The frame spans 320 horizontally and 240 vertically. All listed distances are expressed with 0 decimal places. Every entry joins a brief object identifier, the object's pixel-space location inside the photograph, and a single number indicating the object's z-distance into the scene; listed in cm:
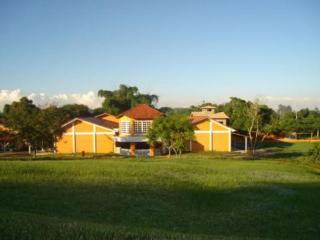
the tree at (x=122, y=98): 10131
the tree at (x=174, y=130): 4494
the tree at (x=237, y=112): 7049
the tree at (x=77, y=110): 9062
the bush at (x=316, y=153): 4388
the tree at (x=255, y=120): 5708
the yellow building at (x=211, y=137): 5812
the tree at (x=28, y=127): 4519
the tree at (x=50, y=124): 4691
